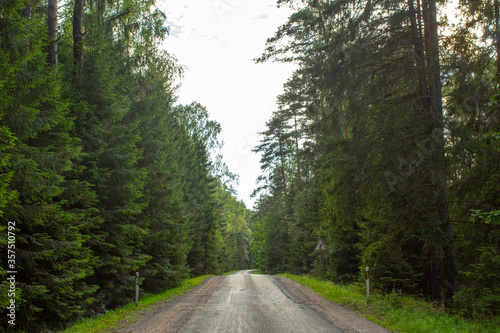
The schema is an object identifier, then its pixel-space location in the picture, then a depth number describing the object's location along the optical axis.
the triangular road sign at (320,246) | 17.44
